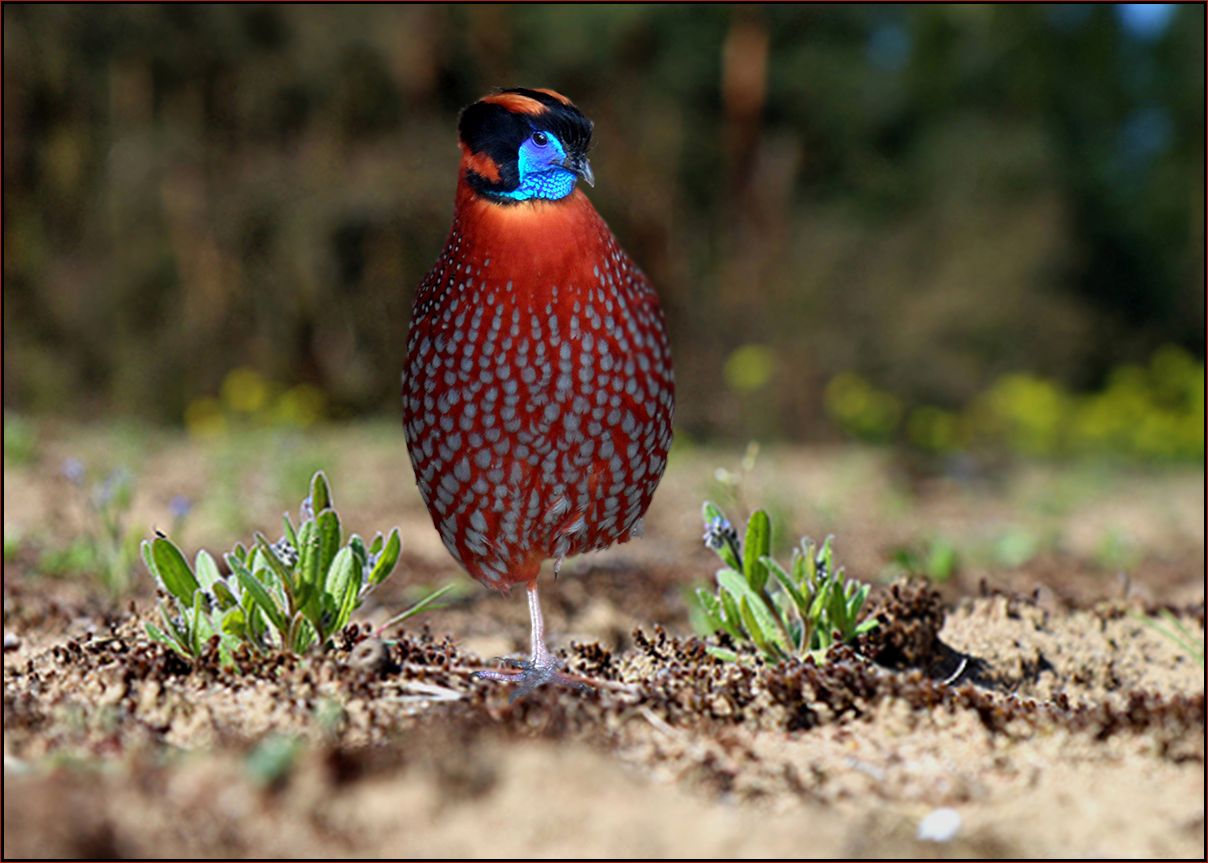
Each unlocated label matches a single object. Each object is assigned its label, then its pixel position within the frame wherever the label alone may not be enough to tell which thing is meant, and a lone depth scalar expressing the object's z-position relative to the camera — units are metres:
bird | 5.84
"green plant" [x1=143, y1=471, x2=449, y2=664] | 6.14
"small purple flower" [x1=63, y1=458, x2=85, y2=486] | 8.43
